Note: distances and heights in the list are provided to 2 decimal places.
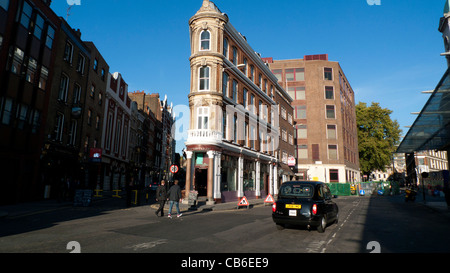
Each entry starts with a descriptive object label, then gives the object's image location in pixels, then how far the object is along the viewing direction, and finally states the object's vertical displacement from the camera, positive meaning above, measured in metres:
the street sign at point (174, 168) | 20.18 +0.87
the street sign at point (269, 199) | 19.81 -1.22
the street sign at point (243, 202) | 18.94 -1.41
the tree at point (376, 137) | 52.66 +9.20
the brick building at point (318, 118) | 47.84 +11.65
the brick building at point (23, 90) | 16.92 +5.78
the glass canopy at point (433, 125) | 12.34 +3.89
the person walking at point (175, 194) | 13.07 -0.65
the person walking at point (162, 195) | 13.55 -0.73
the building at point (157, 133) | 55.03 +11.03
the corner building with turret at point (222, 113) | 22.05 +6.10
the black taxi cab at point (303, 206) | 8.67 -0.75
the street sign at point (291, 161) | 41.28 +3.11
